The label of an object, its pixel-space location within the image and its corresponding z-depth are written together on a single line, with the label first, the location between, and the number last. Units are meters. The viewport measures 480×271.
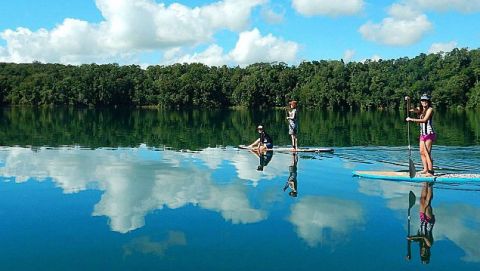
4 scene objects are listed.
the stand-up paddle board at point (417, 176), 15.16
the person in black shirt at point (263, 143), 24.75
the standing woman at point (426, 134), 15.53
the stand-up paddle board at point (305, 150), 23.47
